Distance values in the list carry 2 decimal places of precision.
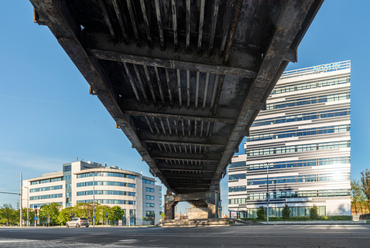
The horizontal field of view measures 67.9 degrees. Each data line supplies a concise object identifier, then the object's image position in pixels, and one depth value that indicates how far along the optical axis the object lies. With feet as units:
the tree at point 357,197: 187.93
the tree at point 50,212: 275.18
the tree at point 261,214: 203.72
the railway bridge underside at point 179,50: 22.75
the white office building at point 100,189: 310.24
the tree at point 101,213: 247.09
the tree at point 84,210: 246.06
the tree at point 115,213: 252.42
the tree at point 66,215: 259.80
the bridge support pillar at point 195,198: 122.93
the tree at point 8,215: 289.53
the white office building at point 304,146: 216.54
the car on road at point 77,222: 130.52
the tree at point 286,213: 196.54
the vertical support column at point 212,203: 122.31
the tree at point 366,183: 160.76
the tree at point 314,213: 196.25
